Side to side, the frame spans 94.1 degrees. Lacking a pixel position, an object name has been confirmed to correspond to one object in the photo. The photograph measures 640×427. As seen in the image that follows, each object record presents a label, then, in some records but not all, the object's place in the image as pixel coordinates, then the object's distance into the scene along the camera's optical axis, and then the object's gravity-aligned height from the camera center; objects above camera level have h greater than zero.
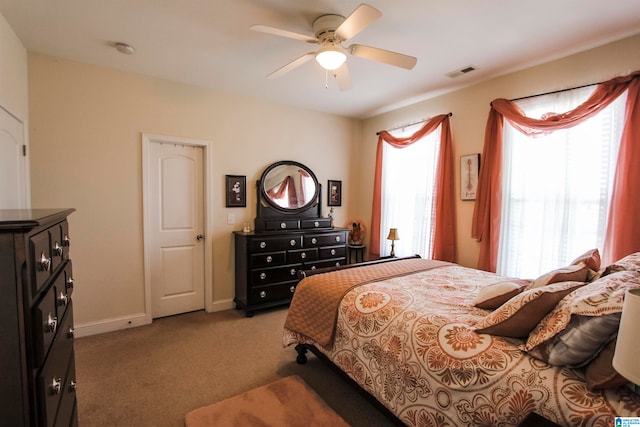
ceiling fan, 2.00 +1.03
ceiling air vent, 2.87 +1.26
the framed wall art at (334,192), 4.51 +0.04
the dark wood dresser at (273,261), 3.45 -0.82
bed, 1.07 -0.67
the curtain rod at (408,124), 3.74 +0.95
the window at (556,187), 2.36 +0.11
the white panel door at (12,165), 2.13 +0.18
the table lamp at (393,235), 3.79 -0.50
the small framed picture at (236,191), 3.66 +0.03
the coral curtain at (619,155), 2.16 +0.39
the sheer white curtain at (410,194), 3.67 +0.04
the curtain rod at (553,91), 2.43 +0.95
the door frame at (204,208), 3.16 -0.18
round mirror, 3.92 +0.11
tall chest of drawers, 0.81 -0.39
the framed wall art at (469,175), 3.22 +0.25
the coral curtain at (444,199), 3.42 -0.01
